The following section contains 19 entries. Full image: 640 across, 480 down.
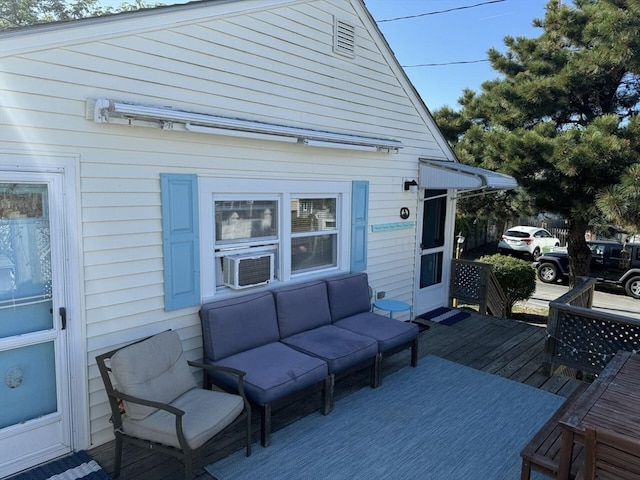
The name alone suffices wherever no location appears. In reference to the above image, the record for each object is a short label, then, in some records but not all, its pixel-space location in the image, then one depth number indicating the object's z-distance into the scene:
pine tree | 7.91
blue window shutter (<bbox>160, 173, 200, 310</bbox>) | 3.82
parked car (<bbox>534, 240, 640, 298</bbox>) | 12.16
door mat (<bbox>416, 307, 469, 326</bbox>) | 7.03
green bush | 9.53
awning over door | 6.28
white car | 16.72
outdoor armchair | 3.01
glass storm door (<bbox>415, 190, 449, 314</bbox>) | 7.20
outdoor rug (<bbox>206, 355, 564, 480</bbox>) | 3.34
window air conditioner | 4.39
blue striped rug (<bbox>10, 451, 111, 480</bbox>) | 3.14
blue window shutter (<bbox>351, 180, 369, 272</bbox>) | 5.80
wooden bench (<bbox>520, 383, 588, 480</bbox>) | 2.76
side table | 5.69
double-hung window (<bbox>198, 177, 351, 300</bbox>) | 4.23
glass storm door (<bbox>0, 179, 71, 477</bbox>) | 3.10
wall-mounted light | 6.60
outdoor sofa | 3.76
